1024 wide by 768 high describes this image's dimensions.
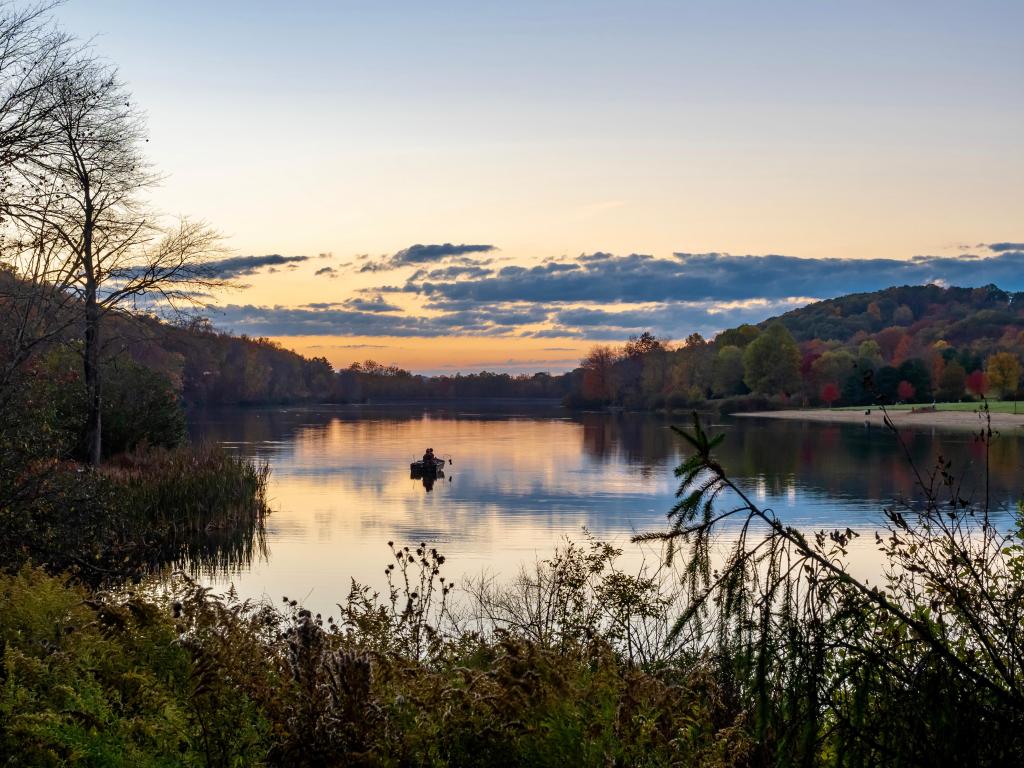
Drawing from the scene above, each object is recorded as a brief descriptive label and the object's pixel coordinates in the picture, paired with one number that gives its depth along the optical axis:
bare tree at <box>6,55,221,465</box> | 18.08
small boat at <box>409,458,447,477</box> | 43.19
